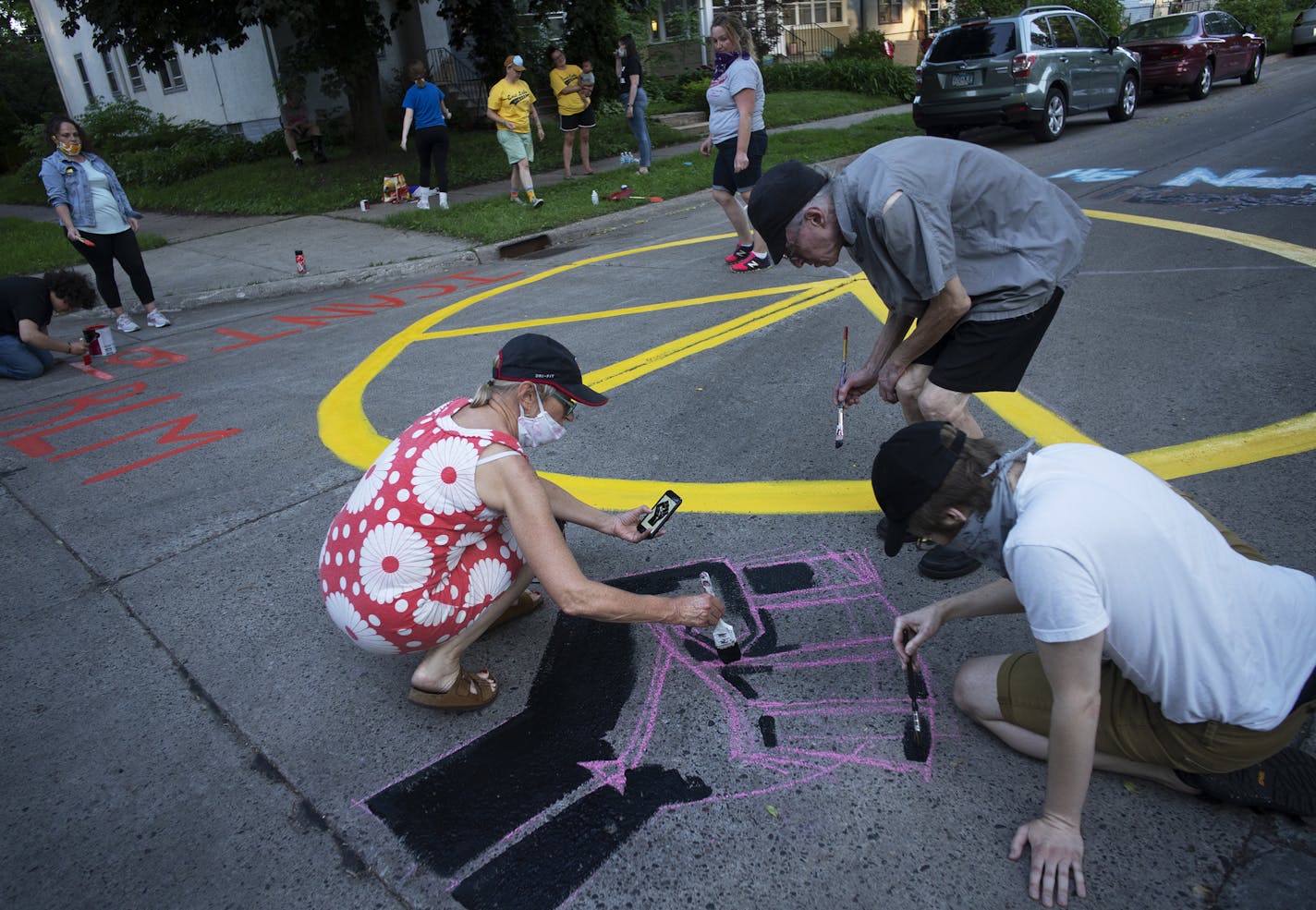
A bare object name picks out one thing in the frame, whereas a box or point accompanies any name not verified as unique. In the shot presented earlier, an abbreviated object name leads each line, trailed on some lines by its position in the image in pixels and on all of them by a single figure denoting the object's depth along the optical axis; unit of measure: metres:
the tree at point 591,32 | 15.11
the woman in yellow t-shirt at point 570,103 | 12.83
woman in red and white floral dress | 2.49
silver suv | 12.93
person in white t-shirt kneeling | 1.87
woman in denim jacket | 7.13
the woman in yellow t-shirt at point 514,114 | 11.38
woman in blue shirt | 11.62
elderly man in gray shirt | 2.72
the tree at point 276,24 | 11.80
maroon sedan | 17.23
